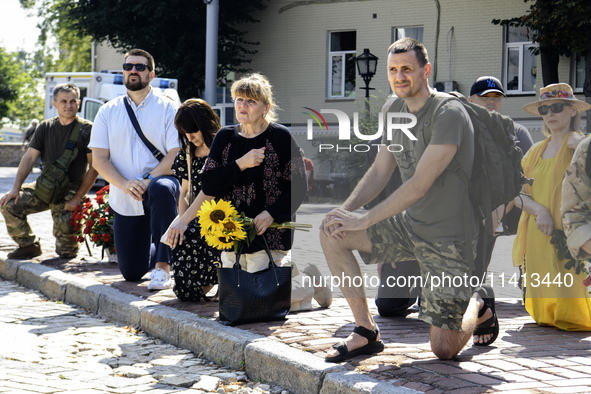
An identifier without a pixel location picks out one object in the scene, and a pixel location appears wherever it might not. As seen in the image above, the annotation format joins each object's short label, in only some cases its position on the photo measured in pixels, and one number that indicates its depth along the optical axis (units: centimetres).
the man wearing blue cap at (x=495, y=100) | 632
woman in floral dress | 616
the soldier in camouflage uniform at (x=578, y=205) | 438
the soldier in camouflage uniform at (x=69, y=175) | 874
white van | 2061
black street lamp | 2064
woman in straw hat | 559
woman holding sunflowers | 568
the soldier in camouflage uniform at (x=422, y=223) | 430
